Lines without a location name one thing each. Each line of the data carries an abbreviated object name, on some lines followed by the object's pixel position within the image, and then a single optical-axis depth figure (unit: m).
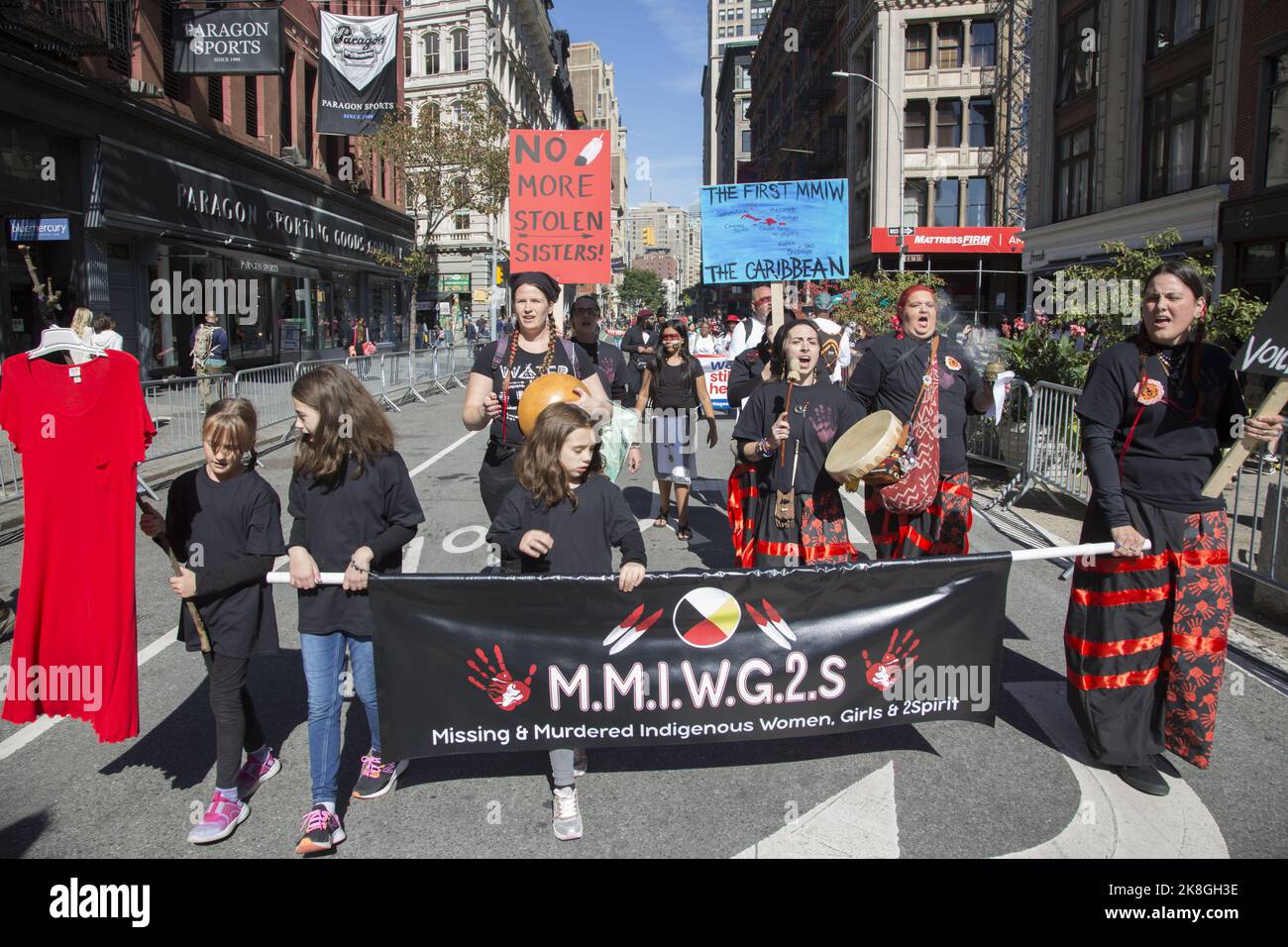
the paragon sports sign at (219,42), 18.67
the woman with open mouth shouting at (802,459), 4.79
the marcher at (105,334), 11.88
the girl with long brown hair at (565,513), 3.59
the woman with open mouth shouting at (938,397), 5.15
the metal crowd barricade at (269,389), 13.62
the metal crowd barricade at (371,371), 18.72
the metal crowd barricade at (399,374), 20.44
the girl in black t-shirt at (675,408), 8.41
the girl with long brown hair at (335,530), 3.42
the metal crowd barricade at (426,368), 22.61
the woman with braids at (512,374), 4.65
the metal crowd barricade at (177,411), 11.60
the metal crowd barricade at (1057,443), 9.06
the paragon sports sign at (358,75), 23.25
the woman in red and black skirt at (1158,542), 3.79
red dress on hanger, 3.53
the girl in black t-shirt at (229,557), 3.50
